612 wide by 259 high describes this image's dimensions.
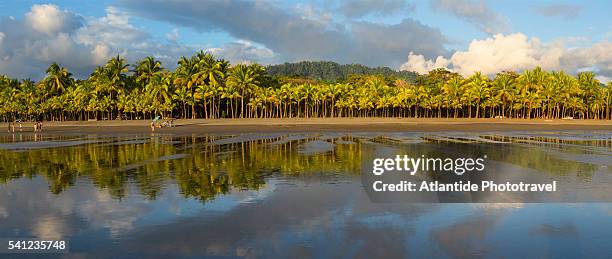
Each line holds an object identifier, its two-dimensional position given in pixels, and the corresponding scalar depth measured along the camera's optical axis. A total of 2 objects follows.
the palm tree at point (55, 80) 107.69
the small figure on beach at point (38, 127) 63.79
